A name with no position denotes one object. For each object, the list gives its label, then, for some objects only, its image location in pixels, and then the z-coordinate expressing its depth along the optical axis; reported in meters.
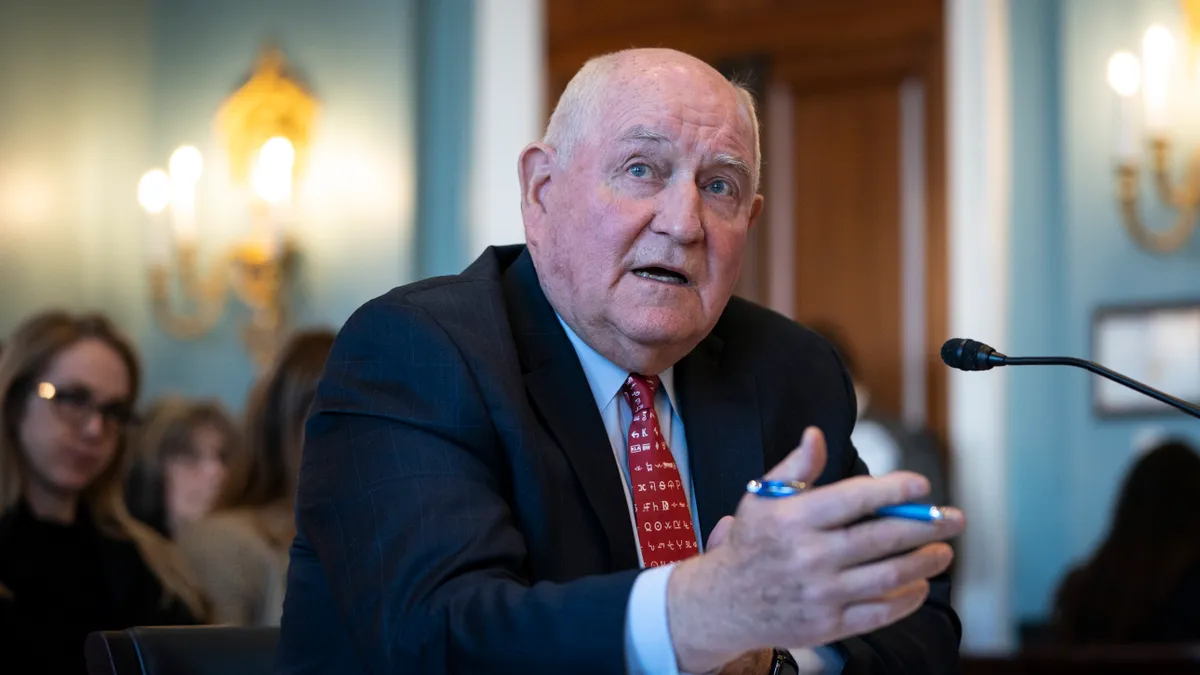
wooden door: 5.75
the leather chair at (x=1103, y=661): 3.17
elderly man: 1.28
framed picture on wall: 4.95
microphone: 1.74
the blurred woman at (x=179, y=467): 4.30
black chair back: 1.72
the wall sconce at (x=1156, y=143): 4.96
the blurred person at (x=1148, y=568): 4.16
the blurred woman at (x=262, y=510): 3.39
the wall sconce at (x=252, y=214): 5.89
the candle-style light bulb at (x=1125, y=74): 5.04
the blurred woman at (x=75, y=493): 3.10
